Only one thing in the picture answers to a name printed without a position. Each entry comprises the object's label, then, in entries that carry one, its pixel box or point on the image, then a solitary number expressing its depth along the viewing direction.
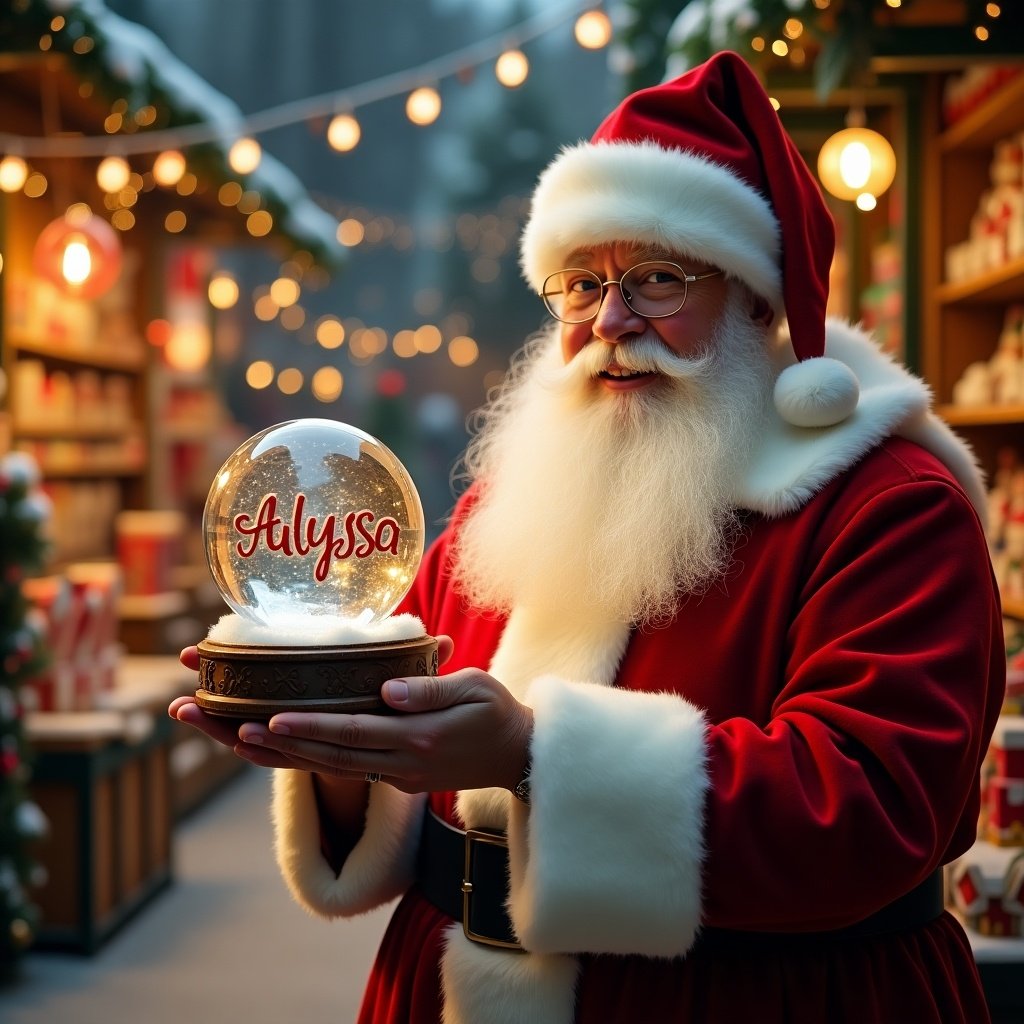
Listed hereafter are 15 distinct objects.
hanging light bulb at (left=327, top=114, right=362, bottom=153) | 5.16
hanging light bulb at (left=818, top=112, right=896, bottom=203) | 3.90
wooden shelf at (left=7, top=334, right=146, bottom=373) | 5.77
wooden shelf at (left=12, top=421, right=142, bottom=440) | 5.77
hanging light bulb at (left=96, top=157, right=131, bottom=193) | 5.78
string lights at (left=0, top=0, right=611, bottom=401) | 4.98
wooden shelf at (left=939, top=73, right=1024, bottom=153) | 3.78
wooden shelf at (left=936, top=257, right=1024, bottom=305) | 3.74
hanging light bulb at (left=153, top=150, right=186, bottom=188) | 5.96
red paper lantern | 5.11
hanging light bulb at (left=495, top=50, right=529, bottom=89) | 4.83
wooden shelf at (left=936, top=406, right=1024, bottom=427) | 3.71
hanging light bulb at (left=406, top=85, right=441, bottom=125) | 5.07
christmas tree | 4.04
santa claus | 1.35
